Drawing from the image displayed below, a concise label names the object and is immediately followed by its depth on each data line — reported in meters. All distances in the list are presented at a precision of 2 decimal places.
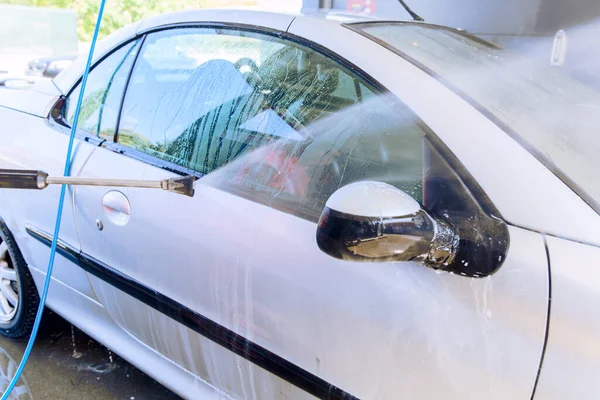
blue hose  1.71
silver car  0.99
